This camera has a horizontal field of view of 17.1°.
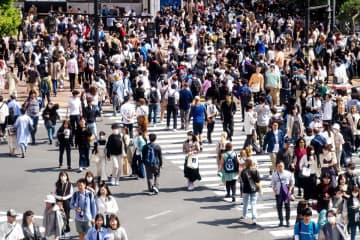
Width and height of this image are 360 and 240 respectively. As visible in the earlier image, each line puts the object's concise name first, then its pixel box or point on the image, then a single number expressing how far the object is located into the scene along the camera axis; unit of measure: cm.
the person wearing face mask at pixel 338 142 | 3022
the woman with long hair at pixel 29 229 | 2169
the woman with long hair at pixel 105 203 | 2378
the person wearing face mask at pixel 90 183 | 2412
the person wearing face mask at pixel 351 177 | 2539
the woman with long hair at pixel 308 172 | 2678
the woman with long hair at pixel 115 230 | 2138
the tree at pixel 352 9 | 5619
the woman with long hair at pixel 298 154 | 2738
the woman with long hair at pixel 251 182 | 2562
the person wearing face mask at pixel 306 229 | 2253
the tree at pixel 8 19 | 4422
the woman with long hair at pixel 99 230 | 2155
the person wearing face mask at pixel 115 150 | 2859
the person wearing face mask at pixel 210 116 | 3394
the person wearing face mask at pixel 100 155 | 2878
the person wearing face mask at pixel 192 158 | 2853
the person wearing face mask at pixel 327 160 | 2673
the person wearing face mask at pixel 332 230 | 2234
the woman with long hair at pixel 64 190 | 2434
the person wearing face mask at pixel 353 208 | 2428
